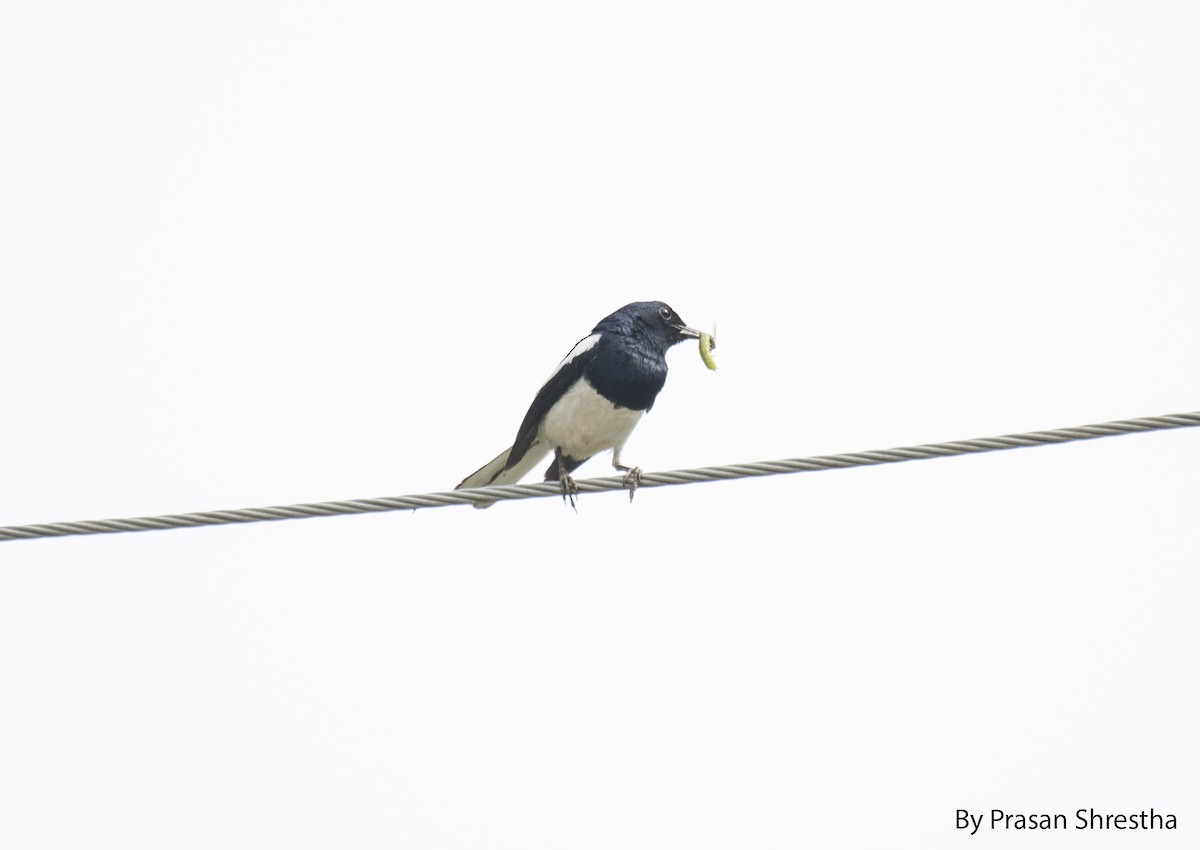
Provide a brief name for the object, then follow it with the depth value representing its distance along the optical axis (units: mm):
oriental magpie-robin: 15328
